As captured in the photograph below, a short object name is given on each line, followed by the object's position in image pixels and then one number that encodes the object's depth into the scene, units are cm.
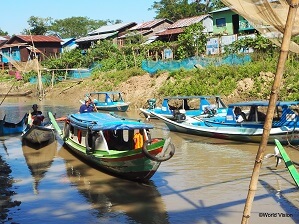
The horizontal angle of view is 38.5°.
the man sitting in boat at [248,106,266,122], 1498
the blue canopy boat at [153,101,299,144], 1403
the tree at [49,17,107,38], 8100
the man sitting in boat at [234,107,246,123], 1544
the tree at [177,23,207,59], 3138
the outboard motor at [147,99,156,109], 2361
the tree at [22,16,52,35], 6047
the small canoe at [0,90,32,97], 4361
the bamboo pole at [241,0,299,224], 350
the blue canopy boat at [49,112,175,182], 935
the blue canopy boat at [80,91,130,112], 2700
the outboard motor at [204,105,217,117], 1872
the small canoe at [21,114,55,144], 1548
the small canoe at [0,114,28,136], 1931
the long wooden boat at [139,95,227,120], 1890
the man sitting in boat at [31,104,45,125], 1650
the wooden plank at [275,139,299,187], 741
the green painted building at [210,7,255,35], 3551
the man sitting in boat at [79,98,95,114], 1690
